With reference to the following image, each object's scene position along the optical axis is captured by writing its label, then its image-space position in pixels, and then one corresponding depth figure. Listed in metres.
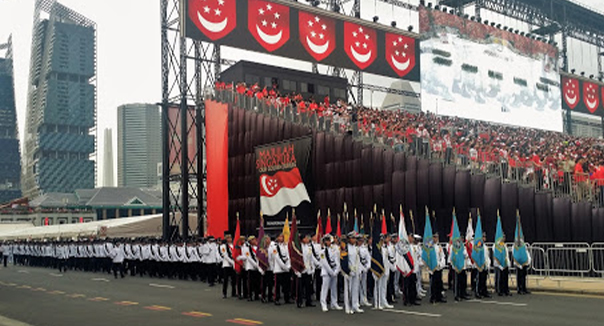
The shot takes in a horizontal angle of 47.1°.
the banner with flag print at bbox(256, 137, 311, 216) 32.28
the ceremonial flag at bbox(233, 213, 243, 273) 18.80
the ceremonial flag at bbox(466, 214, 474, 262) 17.80
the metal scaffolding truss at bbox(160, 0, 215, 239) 37.84
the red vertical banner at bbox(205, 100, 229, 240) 37.56
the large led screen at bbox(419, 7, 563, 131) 48.09
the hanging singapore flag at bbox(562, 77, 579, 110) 58.62
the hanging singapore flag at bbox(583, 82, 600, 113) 61.31
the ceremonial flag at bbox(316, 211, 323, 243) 19.23
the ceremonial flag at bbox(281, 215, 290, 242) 18.20
